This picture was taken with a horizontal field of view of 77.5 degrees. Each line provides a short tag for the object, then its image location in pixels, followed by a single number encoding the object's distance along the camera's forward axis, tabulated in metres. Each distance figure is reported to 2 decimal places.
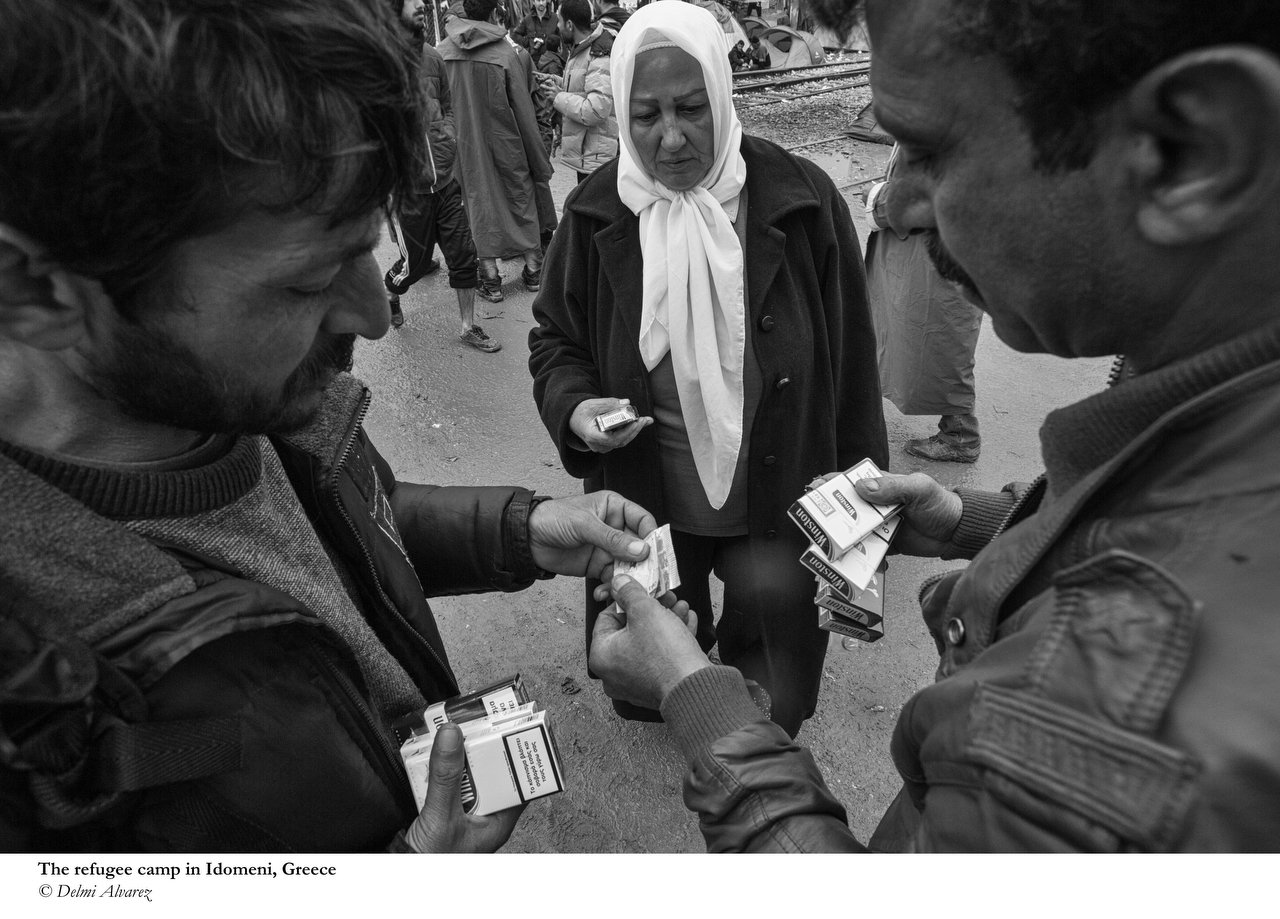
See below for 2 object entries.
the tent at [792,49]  15.53
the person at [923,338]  4.06
